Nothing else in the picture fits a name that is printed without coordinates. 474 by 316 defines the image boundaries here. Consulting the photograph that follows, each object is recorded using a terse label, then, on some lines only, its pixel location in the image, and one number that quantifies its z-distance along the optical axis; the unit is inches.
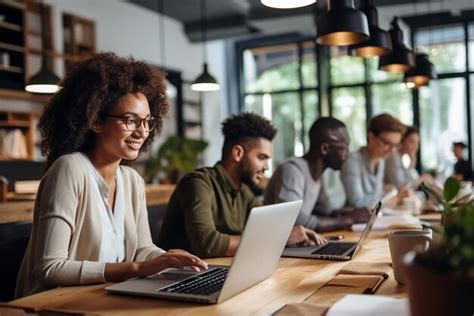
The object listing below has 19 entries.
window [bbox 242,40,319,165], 398.6
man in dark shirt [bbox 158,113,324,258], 78.1
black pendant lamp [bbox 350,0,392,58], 110.6
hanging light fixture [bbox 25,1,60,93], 163.3
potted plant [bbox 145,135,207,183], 289.9
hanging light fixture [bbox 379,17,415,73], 135.3
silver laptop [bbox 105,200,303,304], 47.9
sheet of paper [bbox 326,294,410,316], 40.7
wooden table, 46.4
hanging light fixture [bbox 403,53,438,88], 167.2
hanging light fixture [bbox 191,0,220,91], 229.6
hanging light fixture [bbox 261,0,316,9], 83.2
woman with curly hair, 59.1
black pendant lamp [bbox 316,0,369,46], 83.3
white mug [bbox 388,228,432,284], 54.1
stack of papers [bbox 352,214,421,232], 99.3
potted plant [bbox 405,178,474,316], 27.0
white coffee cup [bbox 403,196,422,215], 127.4
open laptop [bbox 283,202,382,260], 70.7
